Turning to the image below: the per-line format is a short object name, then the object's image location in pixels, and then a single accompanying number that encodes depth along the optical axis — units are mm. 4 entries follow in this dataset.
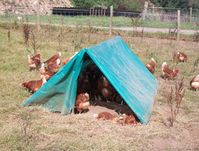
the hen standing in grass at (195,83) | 9238
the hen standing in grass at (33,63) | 10094
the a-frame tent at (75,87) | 6633
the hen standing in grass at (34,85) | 7715
